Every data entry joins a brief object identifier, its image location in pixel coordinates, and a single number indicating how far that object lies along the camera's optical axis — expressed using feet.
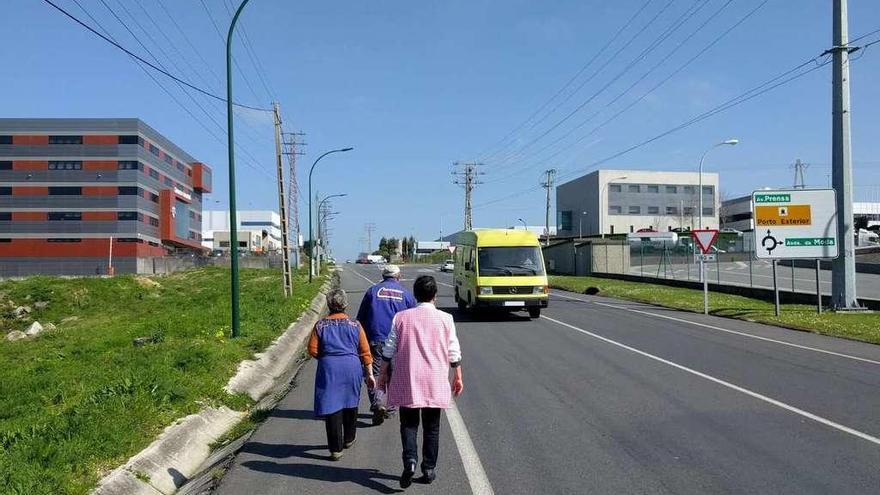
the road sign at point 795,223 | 76.23
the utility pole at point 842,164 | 73.72
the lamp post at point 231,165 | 49.08
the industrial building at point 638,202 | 352.90
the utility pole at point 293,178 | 177.99
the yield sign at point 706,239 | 80.02
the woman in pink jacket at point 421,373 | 18.40
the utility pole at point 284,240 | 83.41
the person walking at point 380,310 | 26.37
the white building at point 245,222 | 517.55
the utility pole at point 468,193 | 239.71
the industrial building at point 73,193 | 271.28
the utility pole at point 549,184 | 238.27
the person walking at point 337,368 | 20.88
